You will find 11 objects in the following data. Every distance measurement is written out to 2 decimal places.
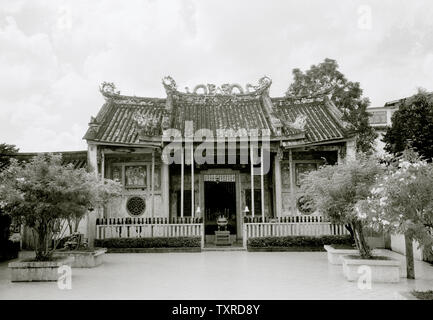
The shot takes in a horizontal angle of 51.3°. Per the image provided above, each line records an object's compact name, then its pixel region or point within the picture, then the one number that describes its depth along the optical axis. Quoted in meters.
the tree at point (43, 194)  10.44
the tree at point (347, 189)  10.74
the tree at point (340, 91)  22.62
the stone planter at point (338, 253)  12.57
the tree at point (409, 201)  7.64
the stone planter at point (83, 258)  12.63
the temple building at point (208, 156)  17.84
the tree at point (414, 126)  14.69
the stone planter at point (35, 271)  10.24
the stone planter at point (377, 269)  9.57
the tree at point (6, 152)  17.25
